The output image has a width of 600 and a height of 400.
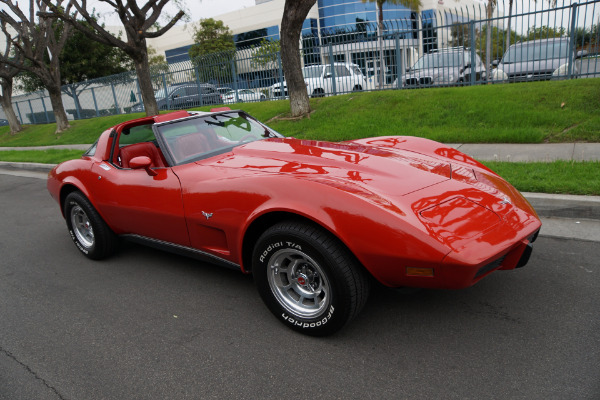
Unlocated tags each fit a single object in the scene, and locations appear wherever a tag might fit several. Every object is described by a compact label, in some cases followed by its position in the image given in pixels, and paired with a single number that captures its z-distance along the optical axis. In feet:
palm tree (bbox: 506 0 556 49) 32.58
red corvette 7.67
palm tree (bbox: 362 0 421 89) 86.08
